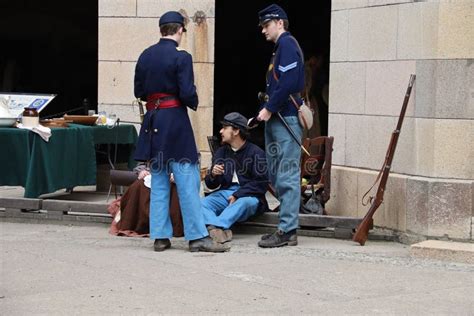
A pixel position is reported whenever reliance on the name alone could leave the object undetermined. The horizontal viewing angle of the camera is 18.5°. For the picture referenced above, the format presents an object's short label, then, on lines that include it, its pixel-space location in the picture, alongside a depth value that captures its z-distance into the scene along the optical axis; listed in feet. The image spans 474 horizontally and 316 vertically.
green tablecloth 48.95
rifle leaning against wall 41.17
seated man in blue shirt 43.29
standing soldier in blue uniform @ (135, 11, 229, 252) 39.42
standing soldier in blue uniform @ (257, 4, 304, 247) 40.30
